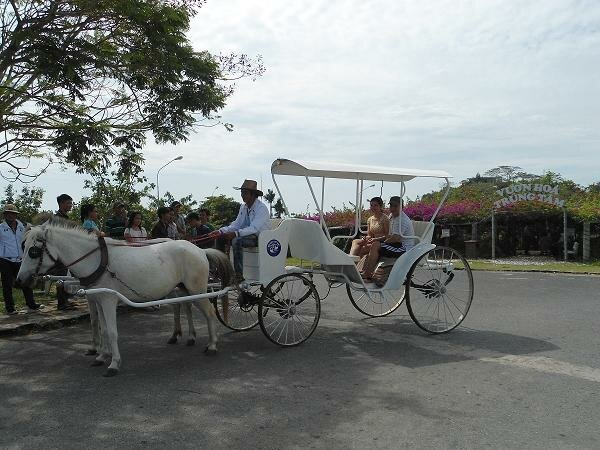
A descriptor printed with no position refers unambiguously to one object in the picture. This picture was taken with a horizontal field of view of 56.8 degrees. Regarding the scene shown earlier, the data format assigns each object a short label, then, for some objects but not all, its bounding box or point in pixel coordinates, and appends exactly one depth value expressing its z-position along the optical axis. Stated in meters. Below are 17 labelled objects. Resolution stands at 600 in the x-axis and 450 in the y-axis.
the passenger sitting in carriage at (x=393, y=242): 7.98
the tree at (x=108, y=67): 8.53
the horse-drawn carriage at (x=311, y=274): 6.95
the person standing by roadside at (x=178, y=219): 9.74
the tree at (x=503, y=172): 63.84
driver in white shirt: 6.91
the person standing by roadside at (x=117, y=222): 9.45
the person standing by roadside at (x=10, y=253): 8.93
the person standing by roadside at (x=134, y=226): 9.11
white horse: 5.79
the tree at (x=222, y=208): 22.17
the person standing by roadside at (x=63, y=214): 8.84
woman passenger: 8.27
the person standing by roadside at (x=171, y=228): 9.20
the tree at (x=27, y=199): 17.91
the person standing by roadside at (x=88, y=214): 9.04
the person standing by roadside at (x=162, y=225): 9.05
